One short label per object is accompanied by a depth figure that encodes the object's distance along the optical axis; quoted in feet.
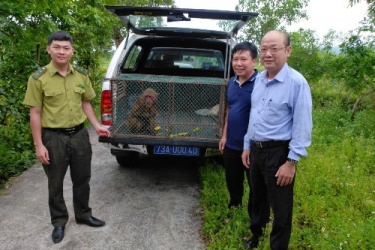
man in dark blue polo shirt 8.71
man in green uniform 8.44
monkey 11.55
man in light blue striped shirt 6.52
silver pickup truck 11.00
